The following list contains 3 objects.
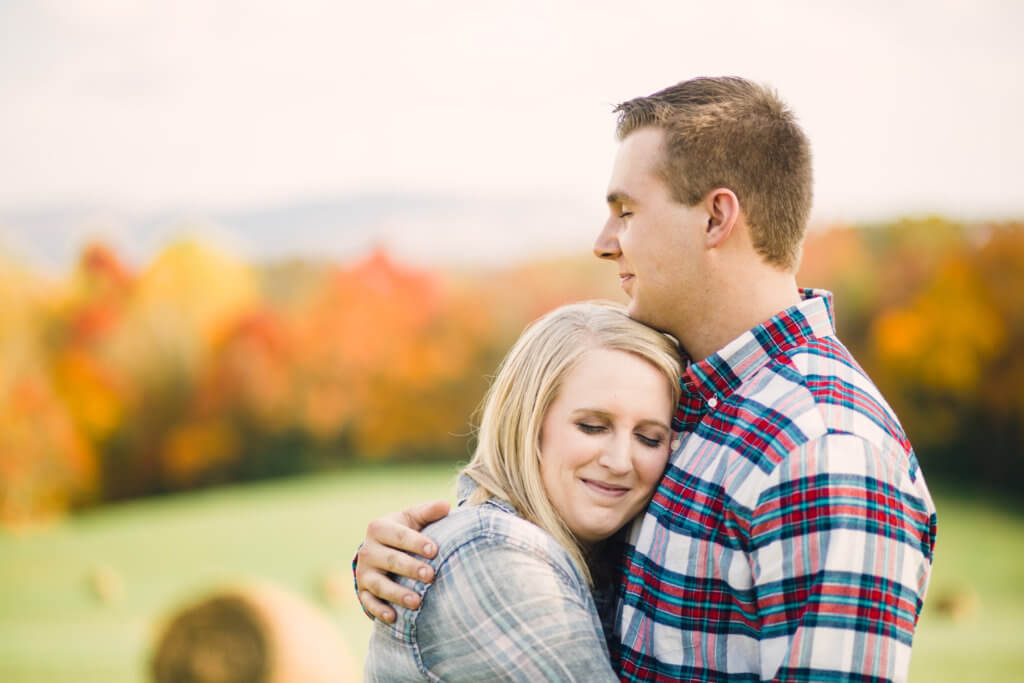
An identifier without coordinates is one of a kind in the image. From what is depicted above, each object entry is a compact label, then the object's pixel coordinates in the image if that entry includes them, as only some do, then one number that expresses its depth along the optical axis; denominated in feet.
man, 5.67
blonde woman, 6.29
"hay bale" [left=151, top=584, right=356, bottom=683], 25.48
